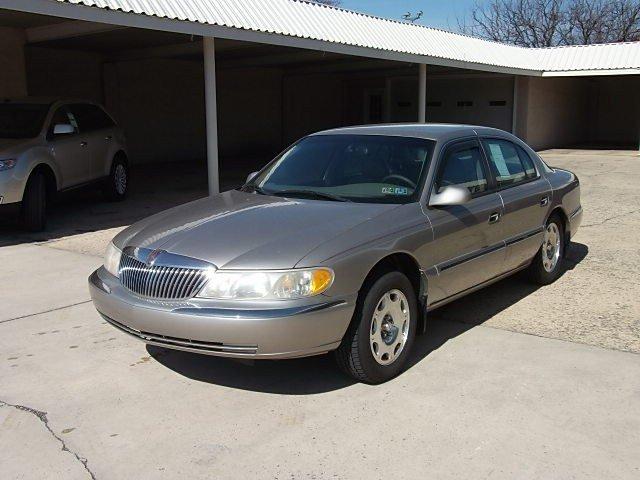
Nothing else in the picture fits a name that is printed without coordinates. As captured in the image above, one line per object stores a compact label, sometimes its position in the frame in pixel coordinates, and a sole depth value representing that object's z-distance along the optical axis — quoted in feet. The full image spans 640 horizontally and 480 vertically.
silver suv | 28.82
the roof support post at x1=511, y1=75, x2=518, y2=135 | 79.00
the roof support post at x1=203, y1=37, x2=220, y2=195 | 36.50
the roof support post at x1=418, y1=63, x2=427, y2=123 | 59.00
